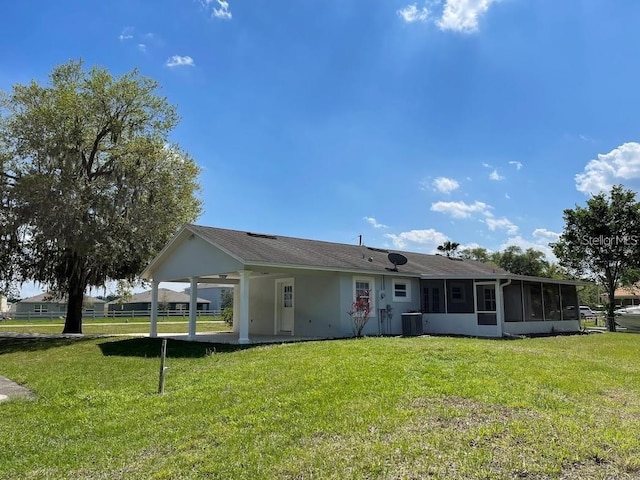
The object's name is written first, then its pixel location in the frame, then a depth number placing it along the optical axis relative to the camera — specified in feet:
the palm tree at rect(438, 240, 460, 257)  140.05
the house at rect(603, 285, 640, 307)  175.47
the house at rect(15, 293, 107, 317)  204.95
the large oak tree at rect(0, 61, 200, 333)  66.28
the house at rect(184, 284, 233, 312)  245.53
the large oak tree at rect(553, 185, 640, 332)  89.71
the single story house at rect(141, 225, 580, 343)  57.06
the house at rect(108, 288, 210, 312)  211.41
